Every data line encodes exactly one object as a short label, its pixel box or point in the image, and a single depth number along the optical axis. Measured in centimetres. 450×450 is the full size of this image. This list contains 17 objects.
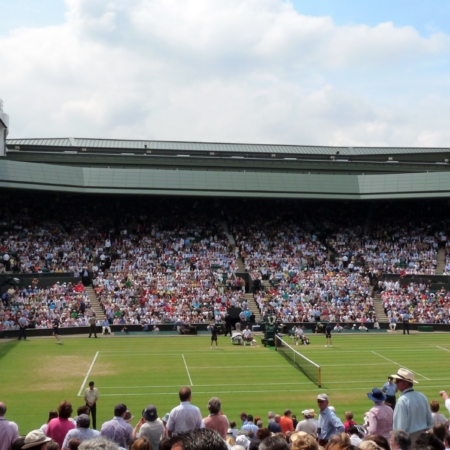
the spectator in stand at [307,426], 1064
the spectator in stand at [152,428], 866
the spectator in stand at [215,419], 868
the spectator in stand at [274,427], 1084
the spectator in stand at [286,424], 1185
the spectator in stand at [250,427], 1134
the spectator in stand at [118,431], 849
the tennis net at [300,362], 2233
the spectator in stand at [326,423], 950
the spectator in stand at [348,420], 1083
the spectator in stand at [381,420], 923
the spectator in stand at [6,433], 818
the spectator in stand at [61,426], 893
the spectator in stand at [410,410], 781
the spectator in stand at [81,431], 798
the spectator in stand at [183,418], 846
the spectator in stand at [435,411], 996
